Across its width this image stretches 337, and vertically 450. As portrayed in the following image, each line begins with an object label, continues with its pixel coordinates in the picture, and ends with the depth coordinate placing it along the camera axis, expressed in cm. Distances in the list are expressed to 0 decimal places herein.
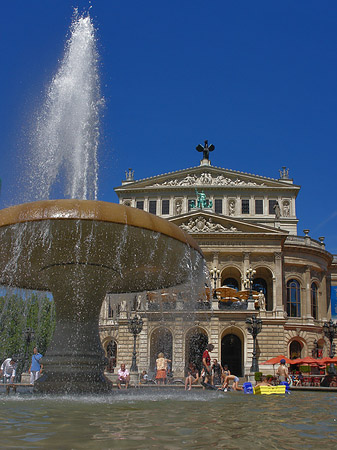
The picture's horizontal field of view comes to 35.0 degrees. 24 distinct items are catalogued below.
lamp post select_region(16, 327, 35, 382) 2116
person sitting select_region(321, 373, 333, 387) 2058
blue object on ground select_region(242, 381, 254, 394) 1299
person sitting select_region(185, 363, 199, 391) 1454
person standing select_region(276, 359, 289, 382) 1552
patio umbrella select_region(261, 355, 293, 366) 3084
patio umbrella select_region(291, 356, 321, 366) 3060
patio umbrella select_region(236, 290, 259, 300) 3784
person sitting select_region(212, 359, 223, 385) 1949
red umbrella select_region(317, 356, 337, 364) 2678
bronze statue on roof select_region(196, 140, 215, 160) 5800
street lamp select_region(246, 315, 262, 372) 2451
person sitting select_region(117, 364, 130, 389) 1759
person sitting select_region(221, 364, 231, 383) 1652
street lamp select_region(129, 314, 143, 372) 2642
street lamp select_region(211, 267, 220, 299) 3590
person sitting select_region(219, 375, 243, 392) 1551
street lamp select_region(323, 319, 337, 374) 2492
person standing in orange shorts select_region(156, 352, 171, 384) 1655
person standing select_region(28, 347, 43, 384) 1345
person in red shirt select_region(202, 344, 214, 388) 1462
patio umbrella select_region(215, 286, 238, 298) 3656
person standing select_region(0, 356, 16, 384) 1678
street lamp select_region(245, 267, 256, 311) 3581
